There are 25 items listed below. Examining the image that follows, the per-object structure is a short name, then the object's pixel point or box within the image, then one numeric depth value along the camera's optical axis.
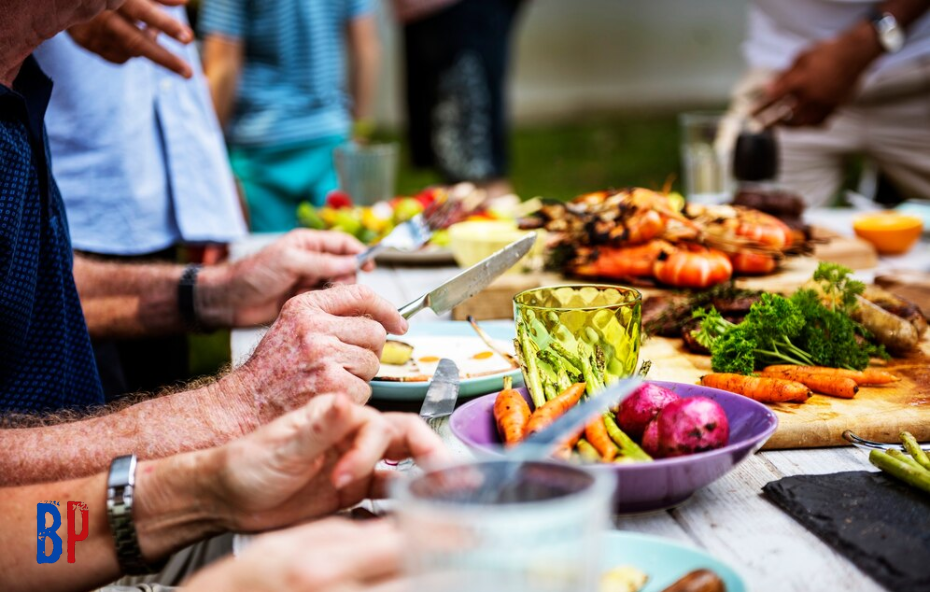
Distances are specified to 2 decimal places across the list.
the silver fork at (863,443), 1.41
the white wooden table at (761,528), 1.04
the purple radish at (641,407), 1.27
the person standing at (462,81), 5.20
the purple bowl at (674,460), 1.12
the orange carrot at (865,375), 1.59
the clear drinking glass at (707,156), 3.51
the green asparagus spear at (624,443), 1.20
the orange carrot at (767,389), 1.49
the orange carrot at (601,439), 1.19
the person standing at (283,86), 4.72
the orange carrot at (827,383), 1.53
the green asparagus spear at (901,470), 1.21
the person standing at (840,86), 3.86
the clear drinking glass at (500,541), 0.66
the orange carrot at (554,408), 1.25
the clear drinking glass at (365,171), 3.61
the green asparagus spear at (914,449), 1.27
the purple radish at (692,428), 1.17
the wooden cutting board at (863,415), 1.42
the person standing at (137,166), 2.89
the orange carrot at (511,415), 1.24
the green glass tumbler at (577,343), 1.41
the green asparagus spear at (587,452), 1.18
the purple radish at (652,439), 1.21
